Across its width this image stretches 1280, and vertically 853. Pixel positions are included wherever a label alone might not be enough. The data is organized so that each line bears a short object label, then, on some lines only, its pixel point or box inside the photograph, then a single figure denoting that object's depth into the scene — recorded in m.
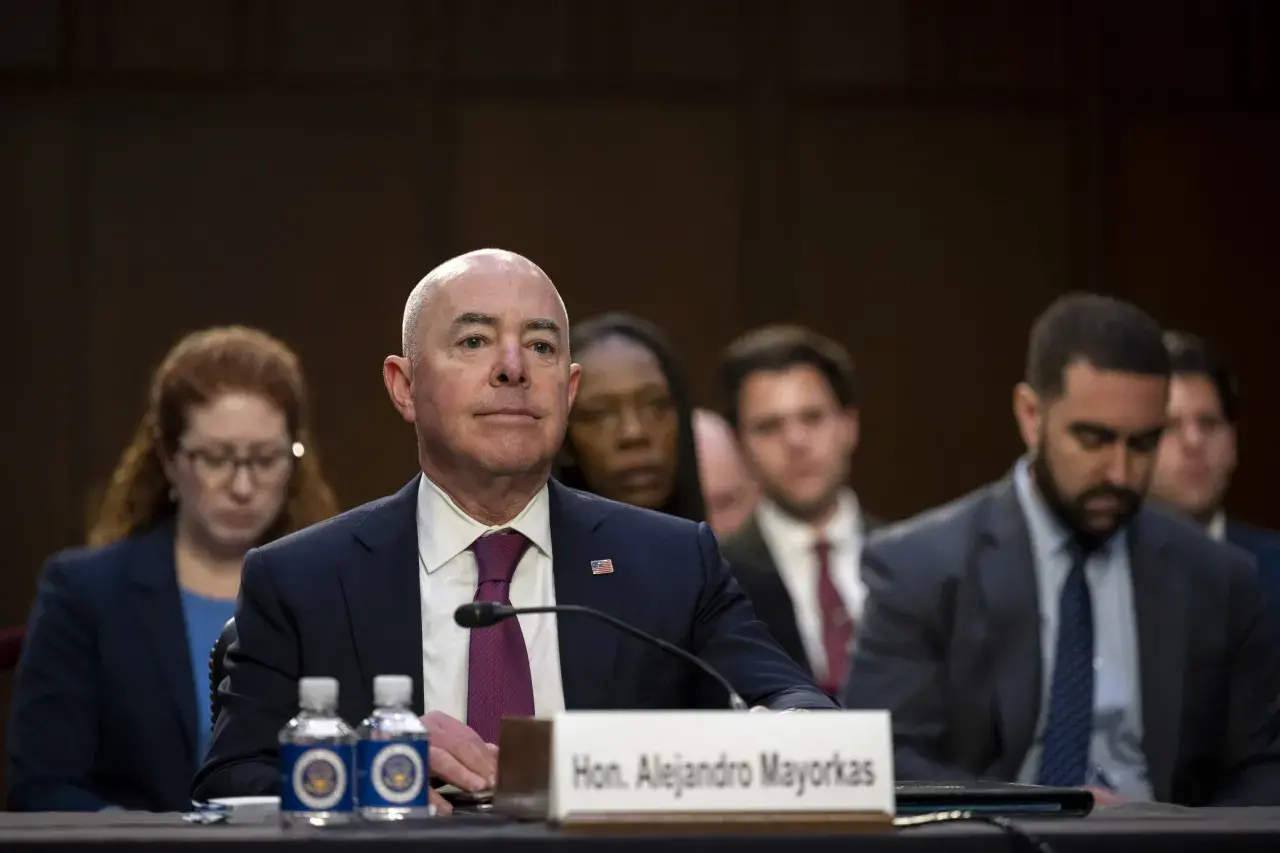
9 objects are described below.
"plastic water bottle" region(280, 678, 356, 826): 4.20
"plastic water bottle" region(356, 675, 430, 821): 4.25
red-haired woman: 7.86
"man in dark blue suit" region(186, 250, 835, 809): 5.48
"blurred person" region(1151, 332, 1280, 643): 10.98
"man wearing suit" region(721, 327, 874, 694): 11.12
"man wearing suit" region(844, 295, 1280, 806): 7.75
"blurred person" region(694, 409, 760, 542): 12.04
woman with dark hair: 8.47
